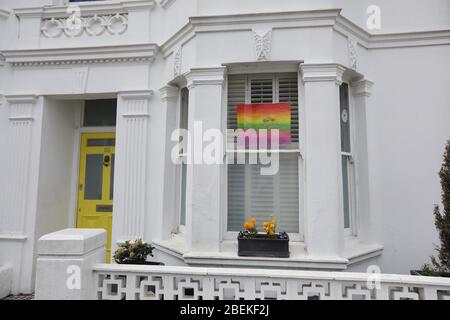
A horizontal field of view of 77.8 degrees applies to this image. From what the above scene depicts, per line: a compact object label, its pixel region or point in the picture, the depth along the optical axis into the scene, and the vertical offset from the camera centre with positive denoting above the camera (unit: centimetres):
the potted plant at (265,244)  336 -67
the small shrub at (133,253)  378 -90
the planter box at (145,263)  377 -103
